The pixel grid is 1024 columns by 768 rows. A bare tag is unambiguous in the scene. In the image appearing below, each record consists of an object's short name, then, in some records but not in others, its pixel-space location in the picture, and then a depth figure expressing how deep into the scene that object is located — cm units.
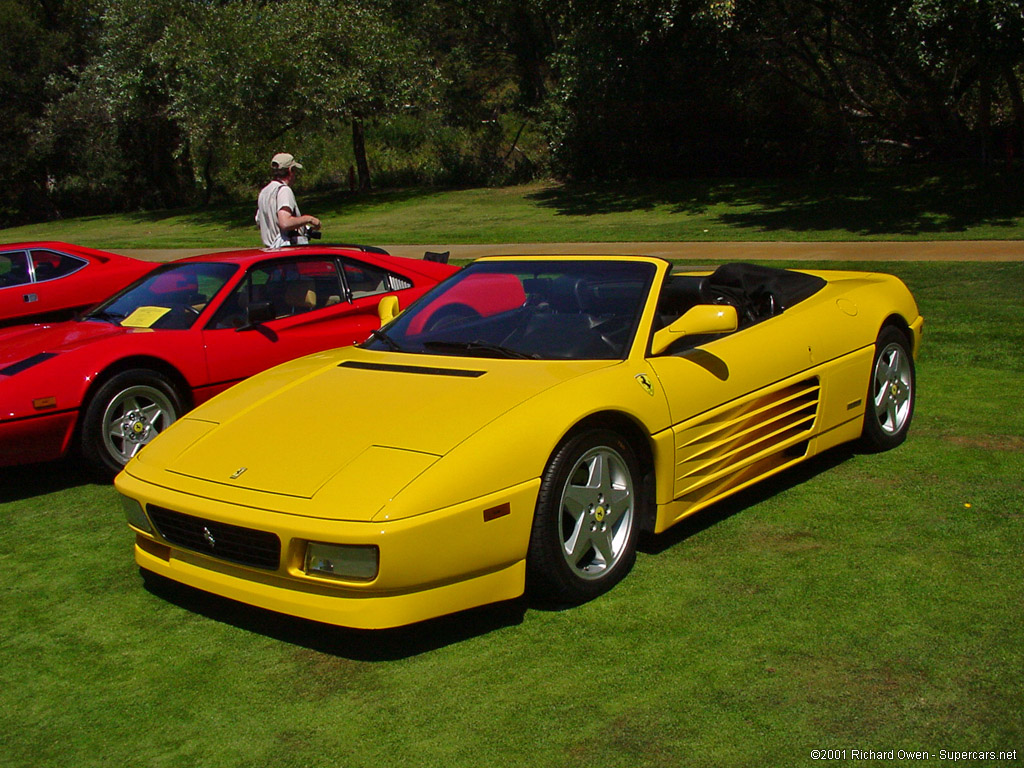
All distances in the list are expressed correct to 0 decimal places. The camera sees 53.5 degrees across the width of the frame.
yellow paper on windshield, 645
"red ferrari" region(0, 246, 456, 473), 568
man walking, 838
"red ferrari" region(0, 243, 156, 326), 959
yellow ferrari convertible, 341
